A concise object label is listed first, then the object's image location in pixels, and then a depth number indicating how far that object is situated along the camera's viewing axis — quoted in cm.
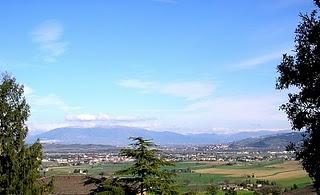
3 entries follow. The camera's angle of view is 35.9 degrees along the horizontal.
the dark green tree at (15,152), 1919
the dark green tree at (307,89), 1224
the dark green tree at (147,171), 2255
